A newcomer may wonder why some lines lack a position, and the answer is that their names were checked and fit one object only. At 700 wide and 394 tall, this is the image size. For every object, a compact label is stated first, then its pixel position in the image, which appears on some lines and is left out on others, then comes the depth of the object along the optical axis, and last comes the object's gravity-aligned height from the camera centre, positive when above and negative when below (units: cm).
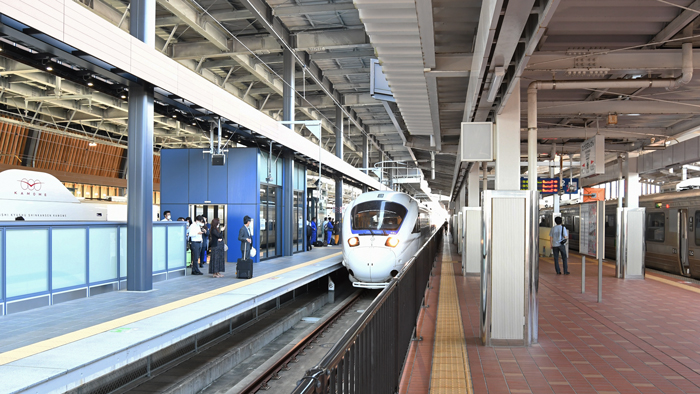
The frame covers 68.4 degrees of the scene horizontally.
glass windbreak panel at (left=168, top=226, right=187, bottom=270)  1220 -113
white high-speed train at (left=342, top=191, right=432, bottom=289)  1279 -90
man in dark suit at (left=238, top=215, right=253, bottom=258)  1258 -90
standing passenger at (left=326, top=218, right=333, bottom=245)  2787 -176
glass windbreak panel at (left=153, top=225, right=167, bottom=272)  1149 -109
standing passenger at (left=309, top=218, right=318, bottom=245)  2541 -148
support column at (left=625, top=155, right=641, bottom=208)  1384 +58
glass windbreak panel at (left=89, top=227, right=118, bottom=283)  957 -102
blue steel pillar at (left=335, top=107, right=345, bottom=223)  2553 +241
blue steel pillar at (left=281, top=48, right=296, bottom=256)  1852 +101
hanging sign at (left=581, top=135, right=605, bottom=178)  1110 +102
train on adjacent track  1363 -87
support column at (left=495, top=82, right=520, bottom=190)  671 +71
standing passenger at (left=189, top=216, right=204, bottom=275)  1298 -107
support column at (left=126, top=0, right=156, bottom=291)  1000 +57
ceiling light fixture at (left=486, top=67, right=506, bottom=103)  526 +129
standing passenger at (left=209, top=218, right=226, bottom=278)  1269 -124
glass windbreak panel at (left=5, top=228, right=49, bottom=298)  786 -98
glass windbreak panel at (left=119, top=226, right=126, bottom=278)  1028 -103
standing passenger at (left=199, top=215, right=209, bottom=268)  1516 -113
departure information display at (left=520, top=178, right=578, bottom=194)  1870 +60
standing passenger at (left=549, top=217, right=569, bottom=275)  1445 -109
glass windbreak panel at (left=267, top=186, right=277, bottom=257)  1795 -75
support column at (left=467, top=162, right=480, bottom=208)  1625 +46
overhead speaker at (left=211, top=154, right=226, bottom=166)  1343 +107
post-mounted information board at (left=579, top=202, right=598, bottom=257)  1467 -85
